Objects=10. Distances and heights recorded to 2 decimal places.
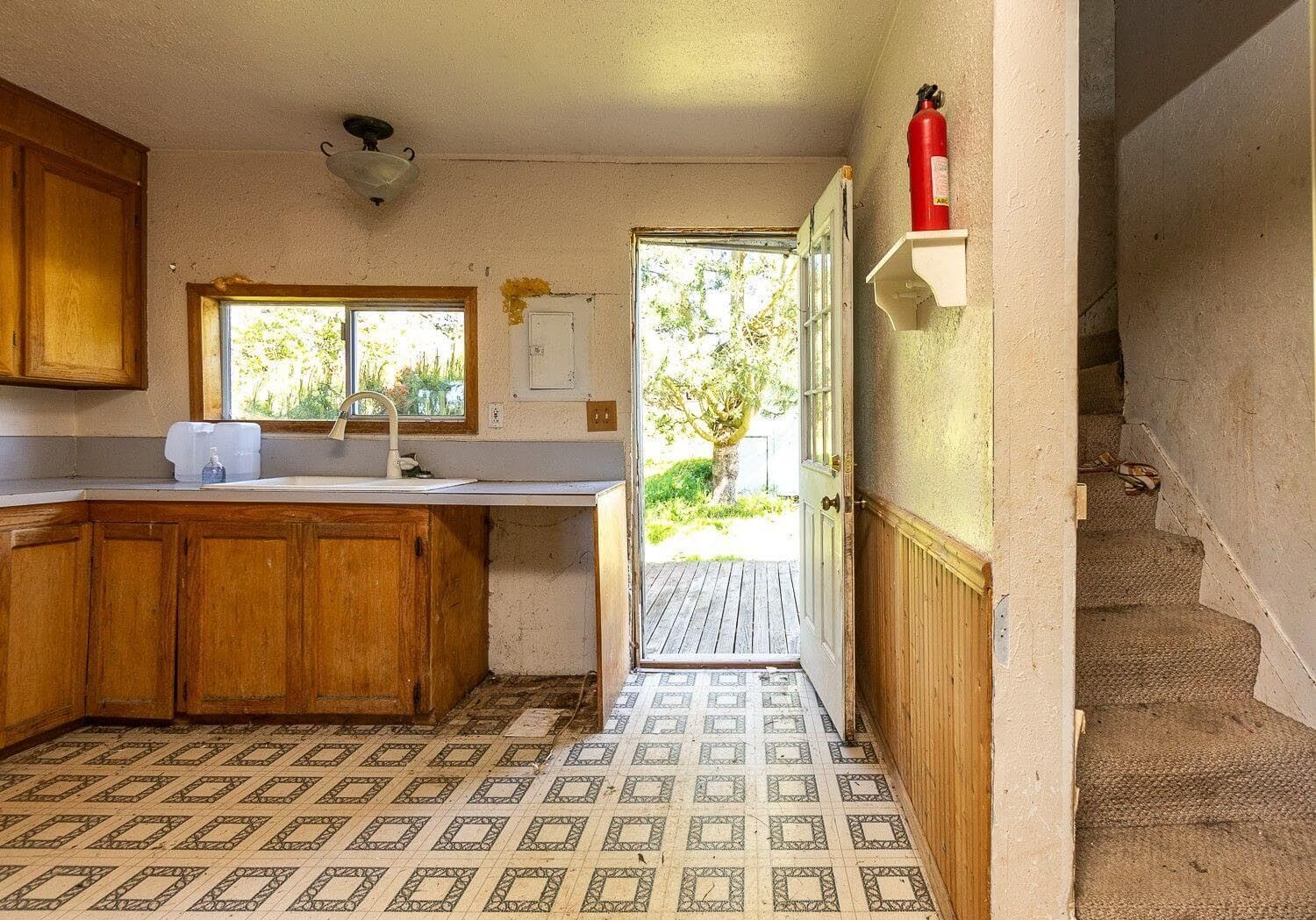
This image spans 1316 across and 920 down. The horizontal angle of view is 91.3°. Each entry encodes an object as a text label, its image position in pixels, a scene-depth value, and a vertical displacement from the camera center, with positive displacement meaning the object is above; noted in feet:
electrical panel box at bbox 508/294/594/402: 9.52 +1.62
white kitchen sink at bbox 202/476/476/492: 7.74 -0.38
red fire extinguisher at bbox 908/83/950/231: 4.67 +2.05
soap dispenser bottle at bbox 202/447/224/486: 8.55 -0.20
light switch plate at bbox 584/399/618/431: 9.52 +0.58
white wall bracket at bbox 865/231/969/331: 4.51 +1.36
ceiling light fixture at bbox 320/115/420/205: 8.23 +3.76
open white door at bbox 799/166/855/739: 7.16 +0.00
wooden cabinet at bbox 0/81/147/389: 7.72 +2.71
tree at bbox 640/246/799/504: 22.29 +4.08
